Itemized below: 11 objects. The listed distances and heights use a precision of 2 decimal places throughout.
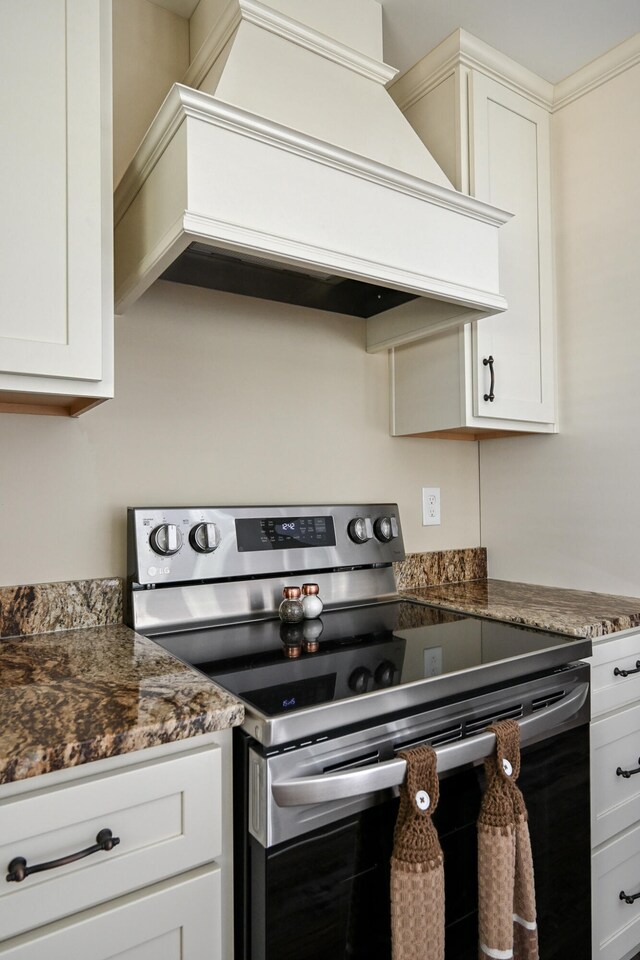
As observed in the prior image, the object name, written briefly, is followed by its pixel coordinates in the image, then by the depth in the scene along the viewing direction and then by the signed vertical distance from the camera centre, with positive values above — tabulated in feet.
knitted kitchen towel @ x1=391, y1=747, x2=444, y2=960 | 3.03 -1.85
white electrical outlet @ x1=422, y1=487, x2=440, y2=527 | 6.54 -0.05
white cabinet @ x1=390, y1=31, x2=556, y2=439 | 5.52 +2.48
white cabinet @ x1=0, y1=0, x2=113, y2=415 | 3.29 +1.71
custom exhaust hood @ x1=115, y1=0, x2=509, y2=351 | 3.60 +2.12
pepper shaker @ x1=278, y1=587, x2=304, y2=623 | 4.79 -0.82
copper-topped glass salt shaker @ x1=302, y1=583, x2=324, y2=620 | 4.90 -0.80
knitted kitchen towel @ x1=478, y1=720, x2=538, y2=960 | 3.38 -2.05
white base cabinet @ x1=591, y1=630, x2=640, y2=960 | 4.62 -2.33
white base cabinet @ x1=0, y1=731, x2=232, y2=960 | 2.43 -1.53
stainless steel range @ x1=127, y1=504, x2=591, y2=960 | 2.90 -1.11
